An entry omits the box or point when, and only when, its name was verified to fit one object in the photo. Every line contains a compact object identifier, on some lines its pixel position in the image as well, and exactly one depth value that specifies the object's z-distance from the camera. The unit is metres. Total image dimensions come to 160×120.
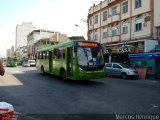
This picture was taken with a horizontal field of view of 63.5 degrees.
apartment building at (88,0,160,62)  15.27
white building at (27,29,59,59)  54.45
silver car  12.79
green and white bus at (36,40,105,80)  8.37
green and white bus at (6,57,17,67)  29.81
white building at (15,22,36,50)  73.35
